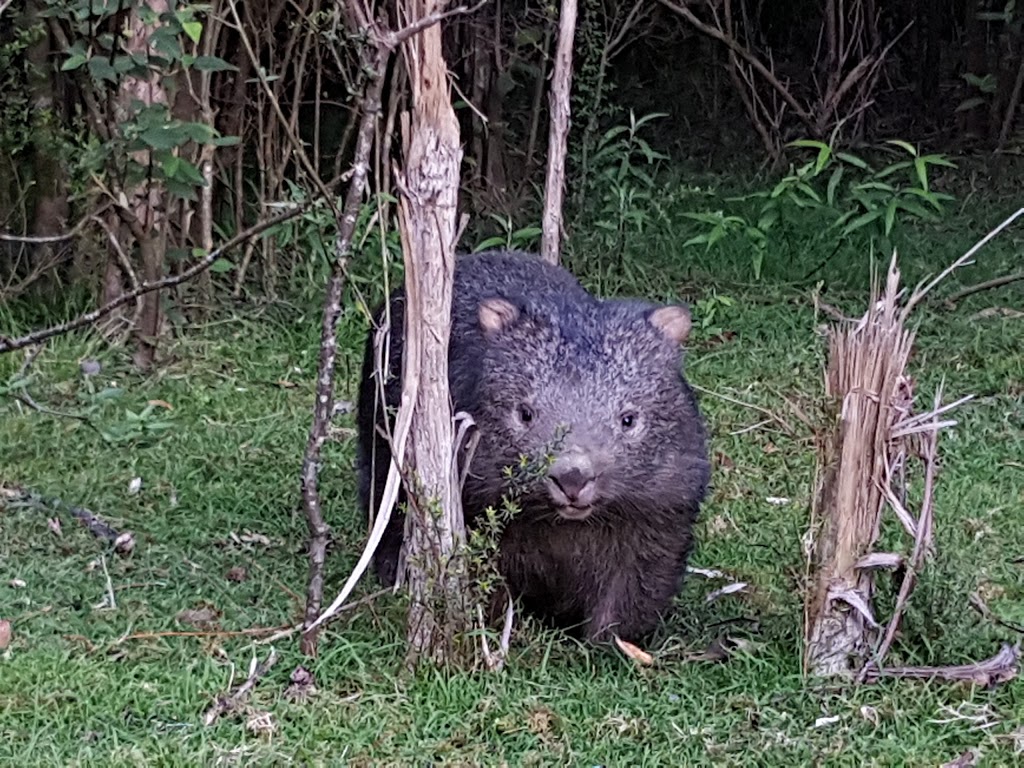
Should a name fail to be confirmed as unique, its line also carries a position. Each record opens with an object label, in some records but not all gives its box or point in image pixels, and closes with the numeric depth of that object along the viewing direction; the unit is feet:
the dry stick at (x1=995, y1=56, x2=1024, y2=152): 29.86
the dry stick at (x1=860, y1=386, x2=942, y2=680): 12.94
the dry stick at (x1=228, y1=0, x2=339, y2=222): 12.86
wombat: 13.70
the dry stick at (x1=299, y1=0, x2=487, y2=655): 12.56
